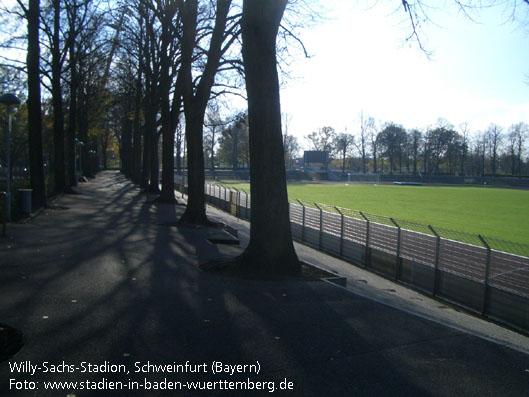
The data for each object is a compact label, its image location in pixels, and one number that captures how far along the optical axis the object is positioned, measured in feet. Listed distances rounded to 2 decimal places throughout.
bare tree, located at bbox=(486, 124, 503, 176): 395.75
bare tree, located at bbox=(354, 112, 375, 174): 422.82
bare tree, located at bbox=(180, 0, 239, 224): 60.13
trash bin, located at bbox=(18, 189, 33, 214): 55.47
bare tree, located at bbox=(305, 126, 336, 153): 442.91
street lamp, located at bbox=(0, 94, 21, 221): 51.65
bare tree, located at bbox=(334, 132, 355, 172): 436.35
